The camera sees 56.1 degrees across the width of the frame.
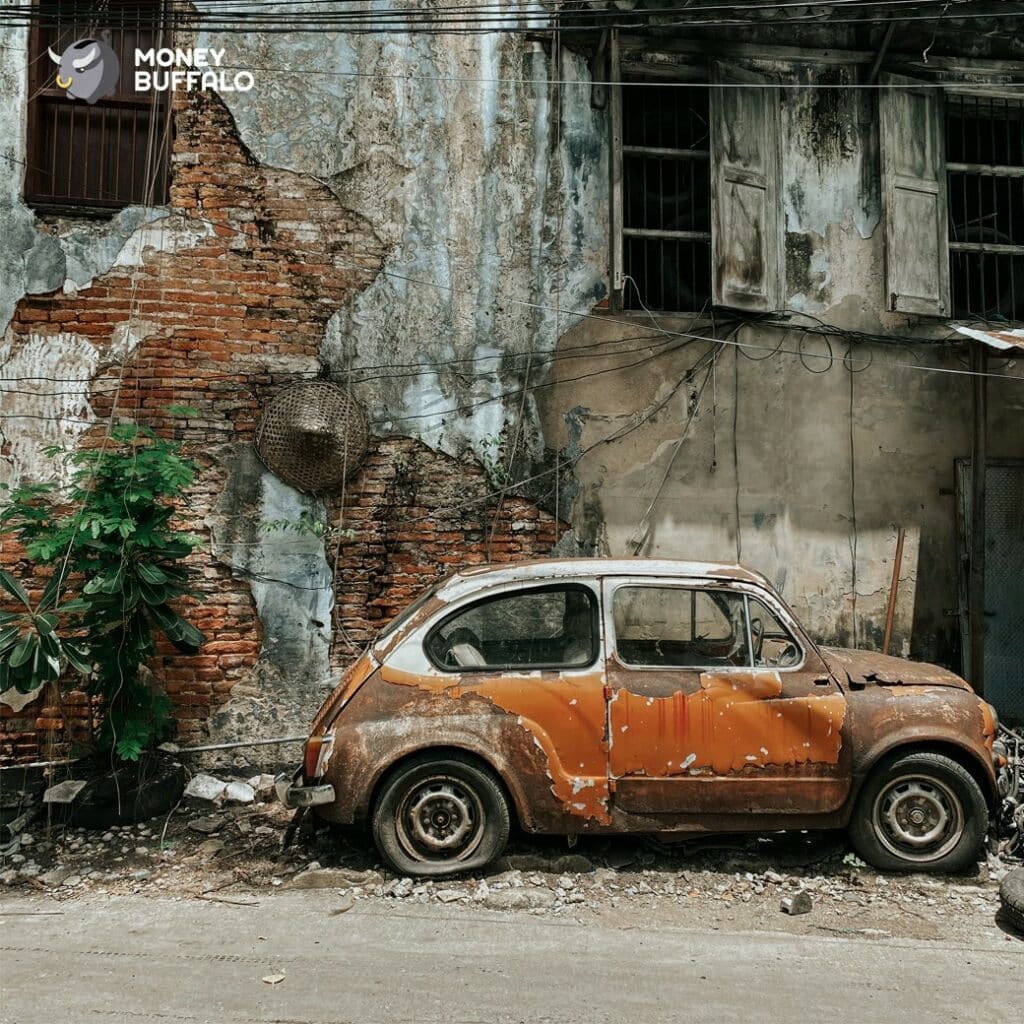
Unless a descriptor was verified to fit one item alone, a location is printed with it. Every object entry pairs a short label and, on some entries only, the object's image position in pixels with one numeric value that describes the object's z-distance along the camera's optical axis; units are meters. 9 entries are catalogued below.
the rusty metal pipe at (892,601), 7.88
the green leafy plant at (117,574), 5.87
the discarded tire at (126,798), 5.99
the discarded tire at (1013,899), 4.49
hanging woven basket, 7.23
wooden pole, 7.77
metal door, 7.96
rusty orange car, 4.99
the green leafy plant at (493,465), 7.61
